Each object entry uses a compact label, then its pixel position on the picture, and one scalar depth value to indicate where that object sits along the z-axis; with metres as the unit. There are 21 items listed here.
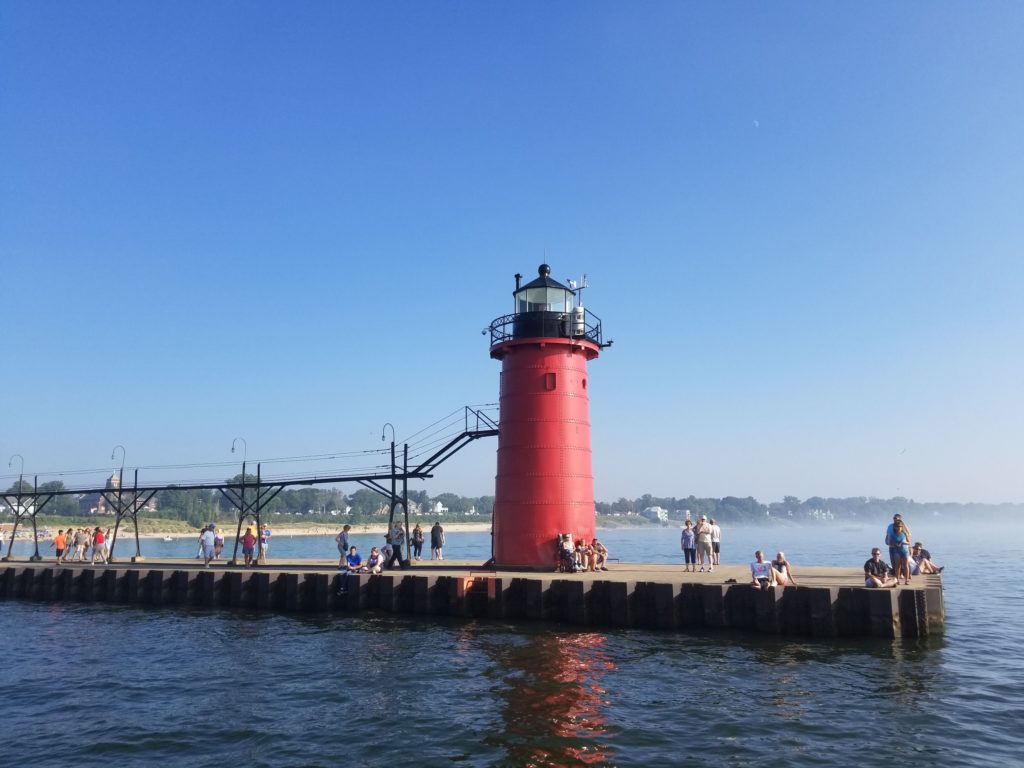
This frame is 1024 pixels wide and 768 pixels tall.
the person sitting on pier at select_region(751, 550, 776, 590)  19.63
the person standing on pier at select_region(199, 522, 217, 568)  28.70
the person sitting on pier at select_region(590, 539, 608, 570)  24.88
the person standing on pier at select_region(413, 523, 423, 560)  29.72
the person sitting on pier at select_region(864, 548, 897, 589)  19.11
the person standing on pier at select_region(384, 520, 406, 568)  26.59
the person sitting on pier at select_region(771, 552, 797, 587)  19.85
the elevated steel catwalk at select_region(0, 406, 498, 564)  28.16
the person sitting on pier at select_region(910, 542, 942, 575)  24.23
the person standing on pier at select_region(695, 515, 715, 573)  24.20
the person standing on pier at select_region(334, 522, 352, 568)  26.43
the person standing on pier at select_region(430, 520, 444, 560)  29.84
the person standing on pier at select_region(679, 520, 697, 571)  24.75
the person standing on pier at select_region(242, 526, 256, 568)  28.30
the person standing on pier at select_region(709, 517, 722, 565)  25.28
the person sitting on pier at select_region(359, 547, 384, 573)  24.48
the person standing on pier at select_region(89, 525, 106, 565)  30.36
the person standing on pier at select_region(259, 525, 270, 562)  29.98
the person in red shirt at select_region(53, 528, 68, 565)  32.16
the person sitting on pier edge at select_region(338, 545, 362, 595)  24.38
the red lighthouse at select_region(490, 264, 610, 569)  24.84
